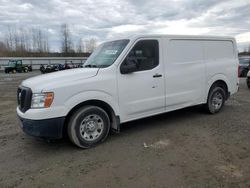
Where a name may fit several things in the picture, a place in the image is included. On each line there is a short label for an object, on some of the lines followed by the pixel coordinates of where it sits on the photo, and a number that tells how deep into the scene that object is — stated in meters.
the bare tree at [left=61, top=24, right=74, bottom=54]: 54.37
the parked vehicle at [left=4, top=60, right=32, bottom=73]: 28.76
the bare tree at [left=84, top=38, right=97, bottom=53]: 56.44
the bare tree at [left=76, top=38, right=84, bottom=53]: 55.09
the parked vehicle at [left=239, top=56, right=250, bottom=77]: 14.71
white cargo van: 3.23
